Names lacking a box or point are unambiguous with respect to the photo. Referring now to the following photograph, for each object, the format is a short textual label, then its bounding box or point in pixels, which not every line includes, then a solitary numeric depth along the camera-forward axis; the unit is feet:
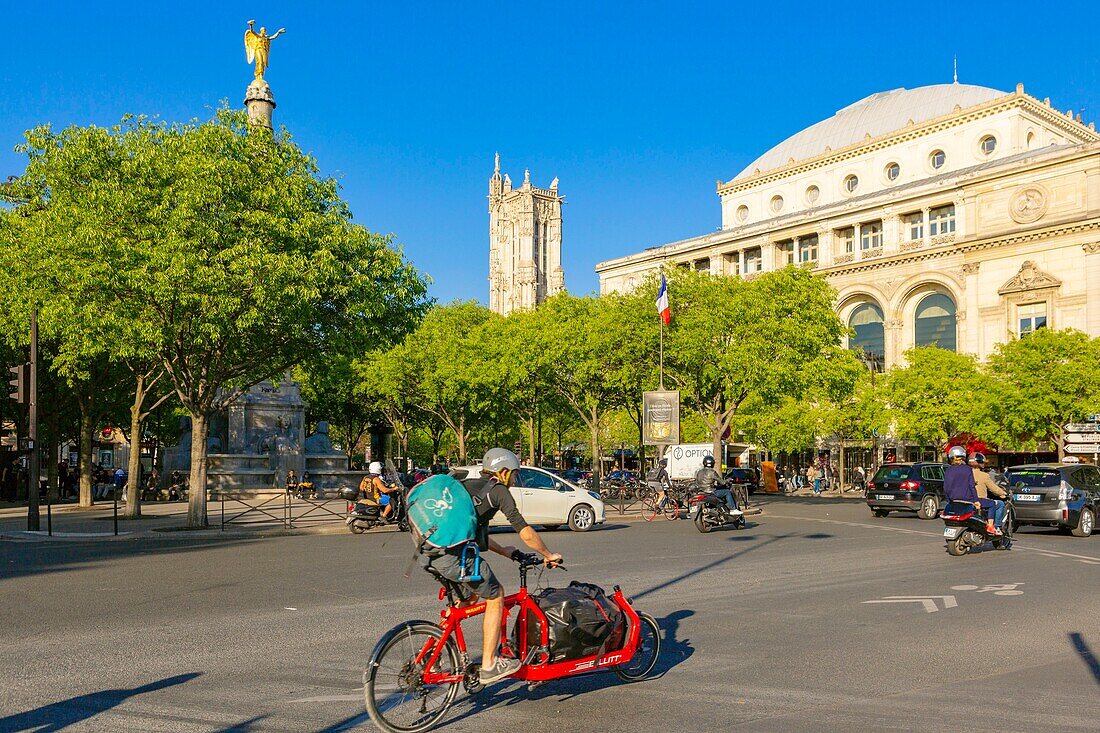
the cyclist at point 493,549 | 20.70
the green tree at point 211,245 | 70.08
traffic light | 70.59
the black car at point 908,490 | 94.68
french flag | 123.85
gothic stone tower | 505.25
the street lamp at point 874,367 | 198.39
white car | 76.54
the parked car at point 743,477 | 148.25
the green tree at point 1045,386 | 159.63
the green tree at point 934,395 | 177.68
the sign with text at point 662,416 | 110.73
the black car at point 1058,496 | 70.59
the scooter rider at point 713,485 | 74.90
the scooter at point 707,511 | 73.15
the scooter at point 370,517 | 76.48
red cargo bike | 19.65
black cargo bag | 21.72
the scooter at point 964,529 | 54.75
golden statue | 118.93
